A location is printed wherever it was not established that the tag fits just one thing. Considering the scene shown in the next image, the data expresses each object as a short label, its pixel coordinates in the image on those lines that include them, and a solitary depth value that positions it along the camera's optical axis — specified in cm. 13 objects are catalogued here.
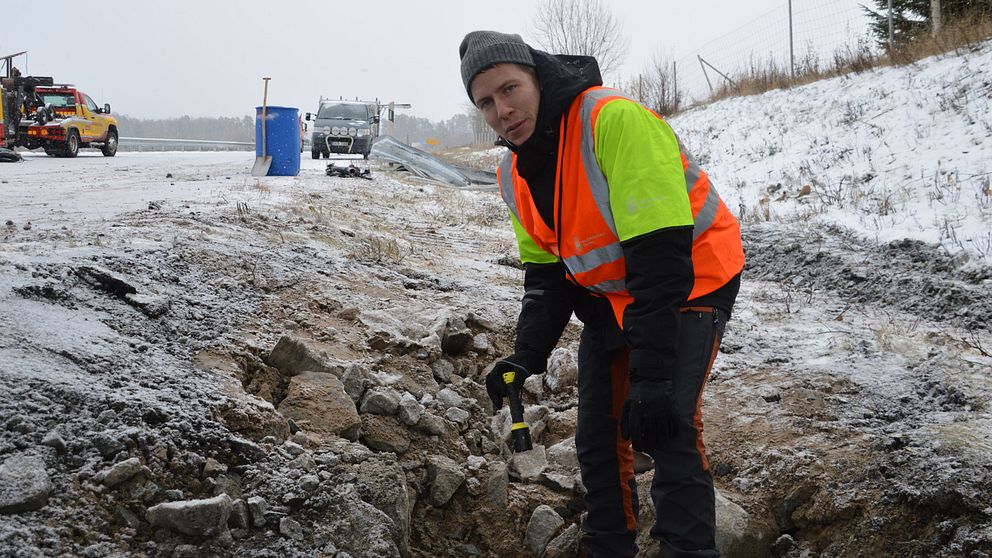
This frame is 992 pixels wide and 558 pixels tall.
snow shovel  1243
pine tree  1243
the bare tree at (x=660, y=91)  2136
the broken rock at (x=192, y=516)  206
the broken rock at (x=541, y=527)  273
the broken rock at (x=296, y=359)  317
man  182
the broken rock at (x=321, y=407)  283
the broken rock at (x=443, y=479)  281
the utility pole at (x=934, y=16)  1271
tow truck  1702
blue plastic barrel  1251
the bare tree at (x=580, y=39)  3309
